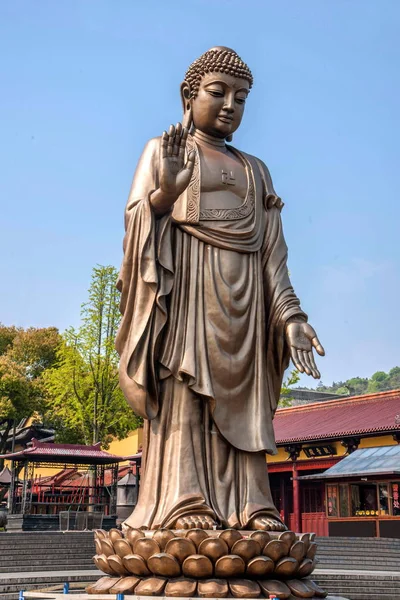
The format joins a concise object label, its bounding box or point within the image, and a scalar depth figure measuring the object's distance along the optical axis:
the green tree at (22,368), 32.81
